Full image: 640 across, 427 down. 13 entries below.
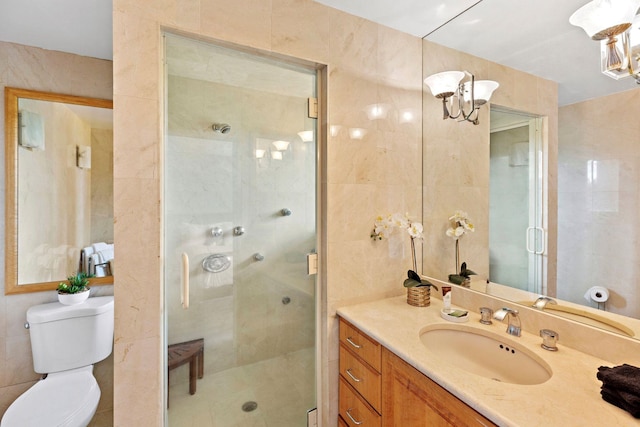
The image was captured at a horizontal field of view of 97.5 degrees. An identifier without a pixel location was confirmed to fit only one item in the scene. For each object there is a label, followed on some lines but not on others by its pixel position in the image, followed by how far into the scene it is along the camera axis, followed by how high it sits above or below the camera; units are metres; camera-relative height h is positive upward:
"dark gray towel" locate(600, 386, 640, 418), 0.72 -0.51
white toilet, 1.44 -0.93
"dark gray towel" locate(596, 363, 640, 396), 0.75 -0.48
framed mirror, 1.72 +0.15
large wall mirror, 1.03 +0.09
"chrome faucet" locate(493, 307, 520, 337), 1.19 -0.48
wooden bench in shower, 1.30 -0.70
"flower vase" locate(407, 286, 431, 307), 1.58 -0.49
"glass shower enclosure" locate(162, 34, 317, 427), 1.31 -0.14
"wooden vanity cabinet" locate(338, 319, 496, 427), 0.90 -0.72
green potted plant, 1.76 -0.50
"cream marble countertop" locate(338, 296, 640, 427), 0.73 -0.54
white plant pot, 1.76 -0.55
